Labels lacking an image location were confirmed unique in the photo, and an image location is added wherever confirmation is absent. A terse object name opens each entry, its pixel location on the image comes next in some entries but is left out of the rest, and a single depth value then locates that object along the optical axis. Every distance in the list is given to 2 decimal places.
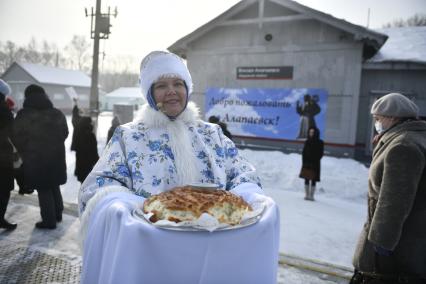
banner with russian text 10.59
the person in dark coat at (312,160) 7.48
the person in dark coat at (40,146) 4.85
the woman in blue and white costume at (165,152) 1.91
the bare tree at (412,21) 32.70
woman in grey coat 2.32
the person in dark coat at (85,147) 6.29
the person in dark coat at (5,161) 4.70
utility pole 11.91
